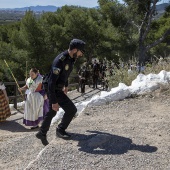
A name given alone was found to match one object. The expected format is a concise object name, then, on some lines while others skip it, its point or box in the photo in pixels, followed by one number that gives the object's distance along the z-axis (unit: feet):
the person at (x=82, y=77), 44.16
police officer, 13.55
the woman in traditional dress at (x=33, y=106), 23.70
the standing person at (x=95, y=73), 49.49
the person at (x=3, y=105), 24.67
